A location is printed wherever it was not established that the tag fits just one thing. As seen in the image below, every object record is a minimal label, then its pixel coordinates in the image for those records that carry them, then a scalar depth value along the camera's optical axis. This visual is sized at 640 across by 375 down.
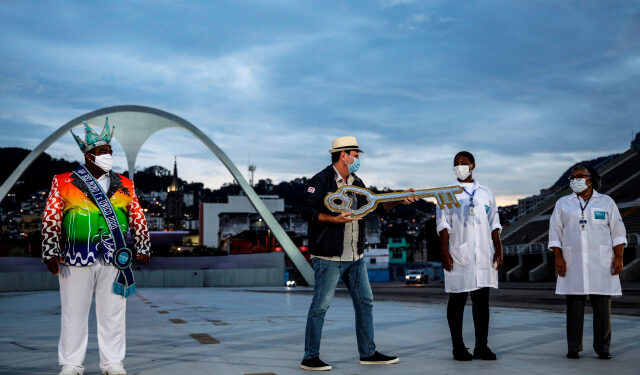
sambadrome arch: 41.07
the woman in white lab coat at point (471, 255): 5.16
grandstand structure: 29.16
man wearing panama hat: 4.93
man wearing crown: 4.48
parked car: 48.22
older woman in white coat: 5.34
